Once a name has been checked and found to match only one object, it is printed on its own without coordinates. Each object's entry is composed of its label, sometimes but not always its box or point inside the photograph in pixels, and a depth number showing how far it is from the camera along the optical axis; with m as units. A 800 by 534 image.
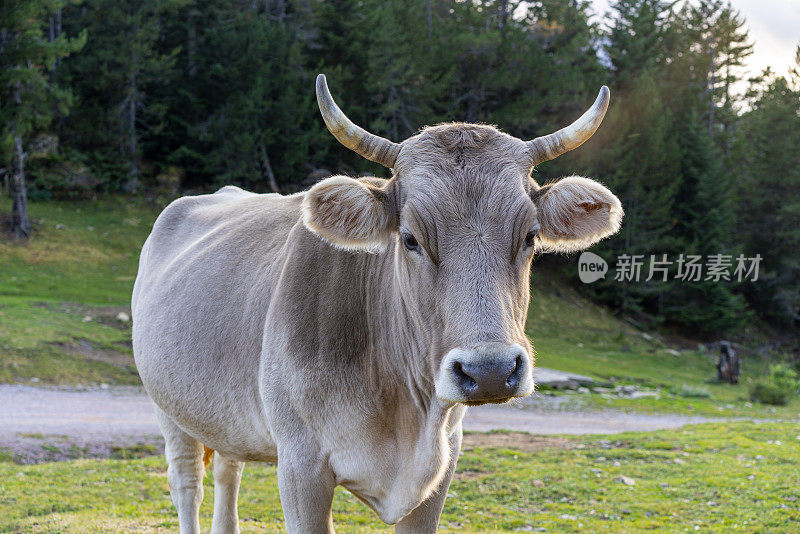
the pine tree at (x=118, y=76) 34.25
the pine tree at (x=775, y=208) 43.19
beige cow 3.27
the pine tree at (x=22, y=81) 27.19
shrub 21.97
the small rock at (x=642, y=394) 21.21
